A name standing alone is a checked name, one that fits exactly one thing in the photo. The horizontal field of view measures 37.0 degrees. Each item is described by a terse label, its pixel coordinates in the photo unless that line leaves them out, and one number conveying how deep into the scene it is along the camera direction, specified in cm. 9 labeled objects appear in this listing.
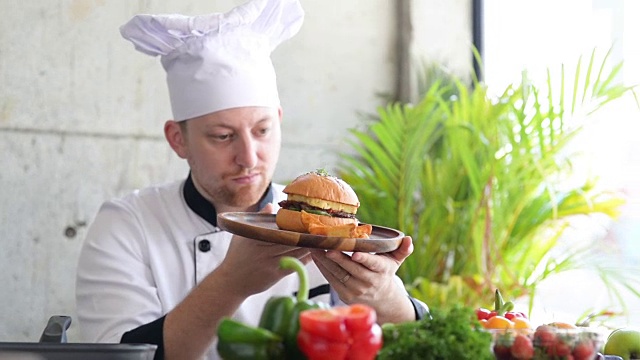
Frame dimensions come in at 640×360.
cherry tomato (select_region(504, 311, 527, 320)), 218
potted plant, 409
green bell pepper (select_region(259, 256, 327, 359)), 139
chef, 275
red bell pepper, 132
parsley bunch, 136
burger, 217
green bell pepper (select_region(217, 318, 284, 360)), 136
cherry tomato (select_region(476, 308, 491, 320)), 218
